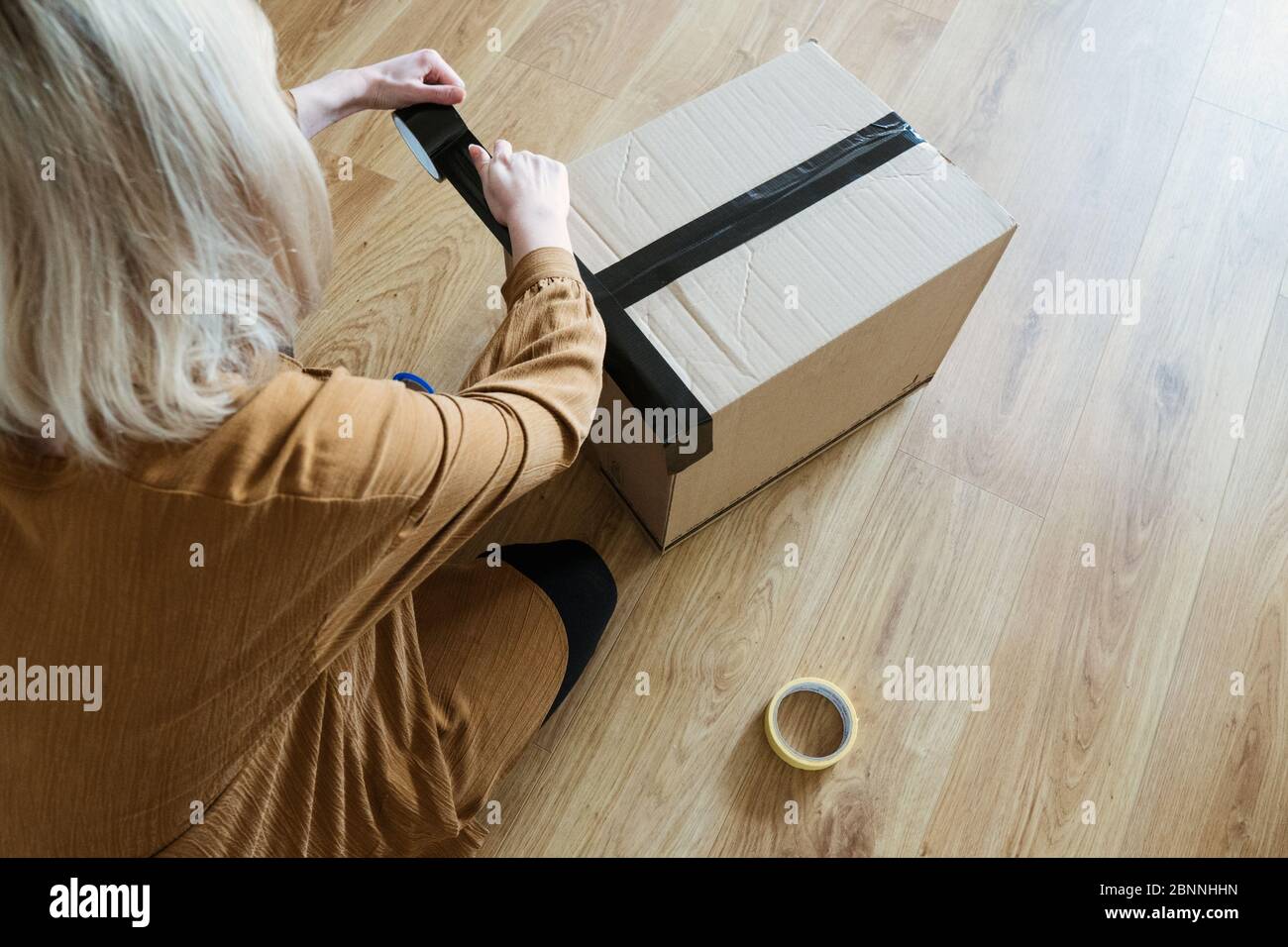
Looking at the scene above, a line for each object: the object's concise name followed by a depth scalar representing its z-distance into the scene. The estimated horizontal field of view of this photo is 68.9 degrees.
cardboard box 0.96
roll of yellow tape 1.11
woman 0.47
